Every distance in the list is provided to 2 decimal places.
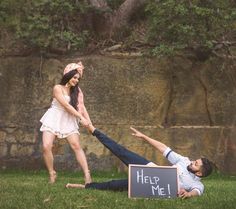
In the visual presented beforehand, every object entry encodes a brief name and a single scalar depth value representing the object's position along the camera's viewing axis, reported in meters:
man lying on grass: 7.19
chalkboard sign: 7.00
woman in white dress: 8.75
